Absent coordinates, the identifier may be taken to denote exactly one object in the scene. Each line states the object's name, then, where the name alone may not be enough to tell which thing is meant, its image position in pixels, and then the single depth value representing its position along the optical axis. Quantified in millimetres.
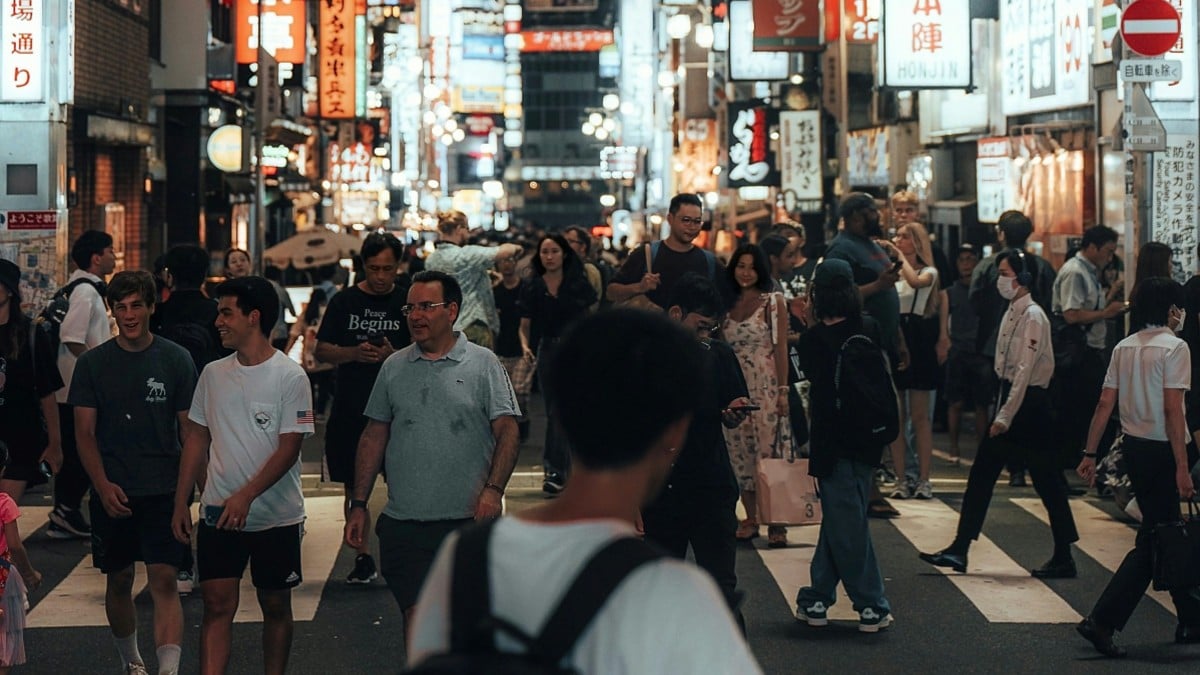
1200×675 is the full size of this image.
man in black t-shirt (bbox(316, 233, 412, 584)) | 9453
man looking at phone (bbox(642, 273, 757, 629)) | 7410
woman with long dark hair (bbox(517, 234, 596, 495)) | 13719
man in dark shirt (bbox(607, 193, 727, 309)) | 10555
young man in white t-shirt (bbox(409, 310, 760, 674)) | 2574
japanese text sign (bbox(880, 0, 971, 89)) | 24125
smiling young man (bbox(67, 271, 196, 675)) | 7383
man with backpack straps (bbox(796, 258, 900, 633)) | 8781
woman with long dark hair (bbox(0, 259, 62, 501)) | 8531
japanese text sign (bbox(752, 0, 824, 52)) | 31234
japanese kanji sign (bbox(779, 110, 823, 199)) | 33531
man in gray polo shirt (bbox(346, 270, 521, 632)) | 6734
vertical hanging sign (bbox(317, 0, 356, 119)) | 46562
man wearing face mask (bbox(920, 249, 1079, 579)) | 10102
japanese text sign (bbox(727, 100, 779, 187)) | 35188
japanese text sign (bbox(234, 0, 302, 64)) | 37781
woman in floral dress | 10672
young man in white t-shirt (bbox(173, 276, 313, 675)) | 6887
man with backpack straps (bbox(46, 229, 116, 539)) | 11414
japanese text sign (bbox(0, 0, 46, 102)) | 16672
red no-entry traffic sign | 13445
